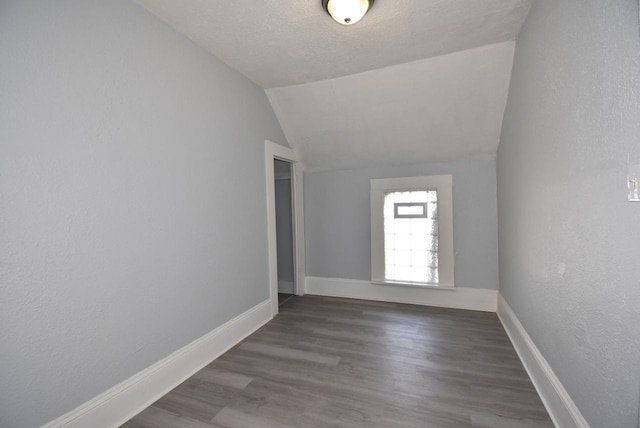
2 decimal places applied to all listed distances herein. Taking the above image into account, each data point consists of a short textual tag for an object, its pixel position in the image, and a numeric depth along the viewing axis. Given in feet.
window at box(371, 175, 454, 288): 10.47
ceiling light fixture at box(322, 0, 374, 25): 5.22
